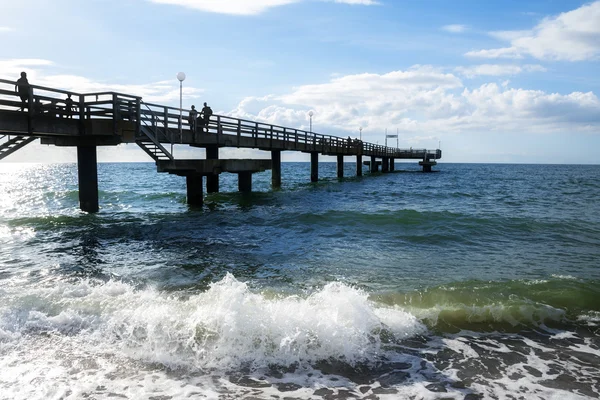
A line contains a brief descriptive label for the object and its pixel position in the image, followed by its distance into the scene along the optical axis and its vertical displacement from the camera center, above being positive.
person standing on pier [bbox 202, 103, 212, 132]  21.55 +2.41
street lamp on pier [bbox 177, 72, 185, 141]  19.03 +3.05
